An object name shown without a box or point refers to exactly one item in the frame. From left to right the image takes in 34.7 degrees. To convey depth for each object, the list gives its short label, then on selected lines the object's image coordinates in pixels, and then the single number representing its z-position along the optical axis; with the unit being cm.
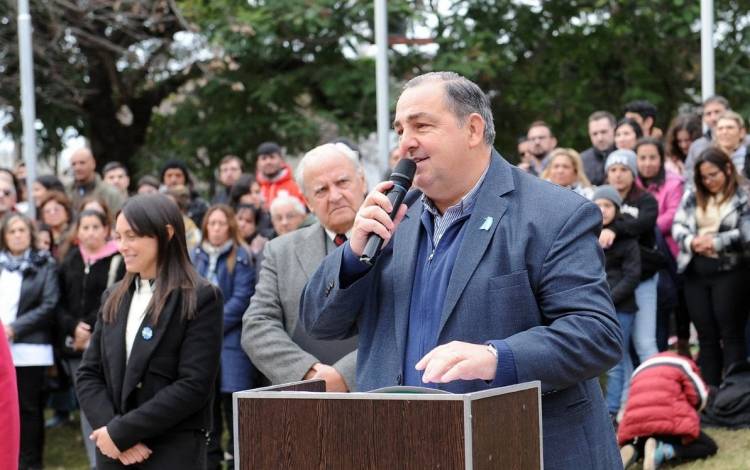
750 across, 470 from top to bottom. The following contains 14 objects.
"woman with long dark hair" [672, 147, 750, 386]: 855
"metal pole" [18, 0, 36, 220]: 1199
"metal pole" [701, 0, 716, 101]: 1114
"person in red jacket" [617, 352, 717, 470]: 727
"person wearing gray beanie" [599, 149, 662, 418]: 855
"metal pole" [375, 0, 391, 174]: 1089
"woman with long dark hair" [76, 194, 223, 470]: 548
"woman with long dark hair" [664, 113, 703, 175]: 1048
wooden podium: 269
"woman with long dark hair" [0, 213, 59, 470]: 913
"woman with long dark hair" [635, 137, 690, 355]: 920
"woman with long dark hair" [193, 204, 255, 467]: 845
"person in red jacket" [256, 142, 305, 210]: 1079
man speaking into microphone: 316
